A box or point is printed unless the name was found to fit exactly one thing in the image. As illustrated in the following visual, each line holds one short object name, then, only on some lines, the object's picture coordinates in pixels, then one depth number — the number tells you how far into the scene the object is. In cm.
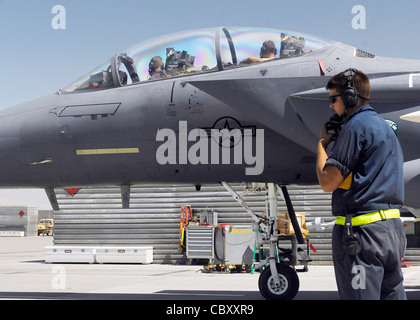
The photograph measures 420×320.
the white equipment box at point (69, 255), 2212
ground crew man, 418
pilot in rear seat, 894
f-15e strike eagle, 820
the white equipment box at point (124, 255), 2167
